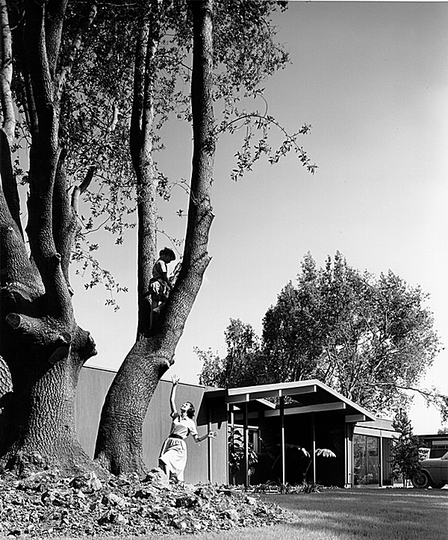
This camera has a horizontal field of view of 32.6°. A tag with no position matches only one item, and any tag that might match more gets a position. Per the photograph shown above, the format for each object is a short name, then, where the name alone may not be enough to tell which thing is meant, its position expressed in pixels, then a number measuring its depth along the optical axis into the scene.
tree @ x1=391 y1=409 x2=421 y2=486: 23.12
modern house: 16.88
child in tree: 9.95
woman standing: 10.78
